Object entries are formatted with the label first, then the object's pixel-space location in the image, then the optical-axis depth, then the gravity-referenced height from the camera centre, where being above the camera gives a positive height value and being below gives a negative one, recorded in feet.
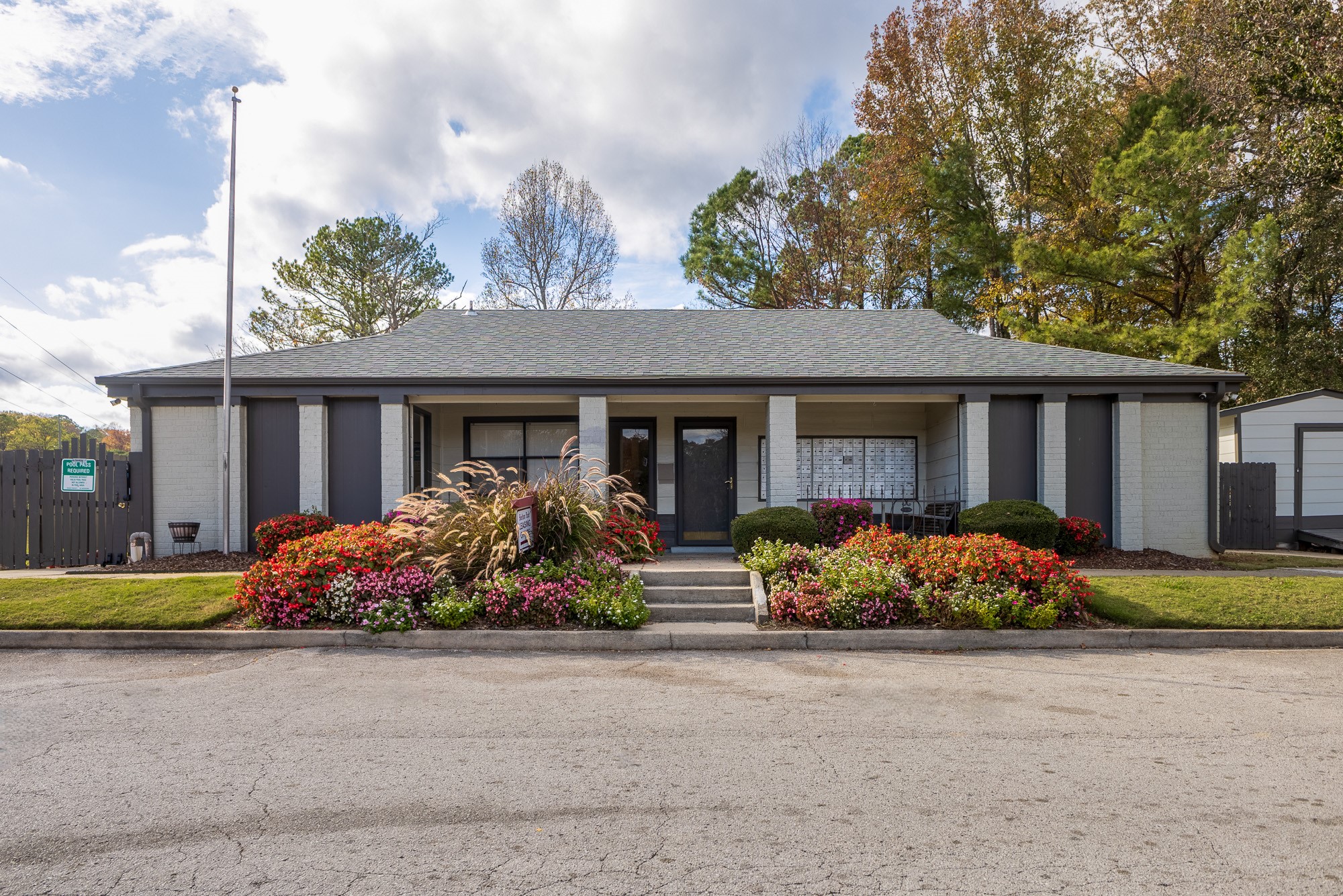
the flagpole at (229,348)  37.70 +5.90
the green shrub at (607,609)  24.86 -4.77
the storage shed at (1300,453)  50.34 +0.64
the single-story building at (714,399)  40.14 +2.79
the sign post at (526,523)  26.04 -1.99
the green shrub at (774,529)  35.06 -3.01
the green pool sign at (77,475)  37.32 -0.35
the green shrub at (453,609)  24.61 -4.71
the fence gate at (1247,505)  47.93 -2.67
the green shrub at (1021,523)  36.19 -2.86
